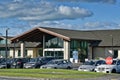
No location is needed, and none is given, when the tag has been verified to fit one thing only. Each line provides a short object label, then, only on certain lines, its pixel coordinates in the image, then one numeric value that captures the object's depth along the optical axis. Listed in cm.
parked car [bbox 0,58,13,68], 3390
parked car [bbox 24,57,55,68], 3268
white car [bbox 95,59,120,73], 2480
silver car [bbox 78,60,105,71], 2676
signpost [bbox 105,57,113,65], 2527
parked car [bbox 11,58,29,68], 3407
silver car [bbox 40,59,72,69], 3009
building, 4567
